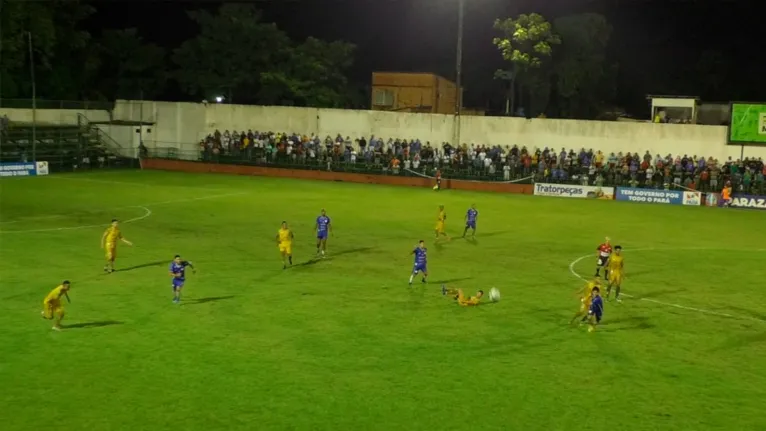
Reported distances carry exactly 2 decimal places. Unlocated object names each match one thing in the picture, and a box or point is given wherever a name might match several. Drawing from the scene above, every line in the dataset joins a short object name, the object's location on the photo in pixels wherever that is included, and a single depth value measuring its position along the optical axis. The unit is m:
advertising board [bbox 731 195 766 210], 43.16
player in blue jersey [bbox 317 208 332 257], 25.05
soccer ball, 19.84
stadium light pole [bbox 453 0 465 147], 47.91
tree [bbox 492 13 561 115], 60.81
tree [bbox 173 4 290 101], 64.50
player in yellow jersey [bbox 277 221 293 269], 22.94
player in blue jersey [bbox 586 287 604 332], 17.57
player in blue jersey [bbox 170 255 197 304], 18.50
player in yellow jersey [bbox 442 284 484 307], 19.61
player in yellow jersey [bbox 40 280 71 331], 16.45
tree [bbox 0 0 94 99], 55.09
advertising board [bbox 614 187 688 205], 44.94
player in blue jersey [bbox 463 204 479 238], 29.83
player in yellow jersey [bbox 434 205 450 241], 28.92
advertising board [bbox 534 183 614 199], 46.53
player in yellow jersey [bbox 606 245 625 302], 20.30
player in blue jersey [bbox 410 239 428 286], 21.39
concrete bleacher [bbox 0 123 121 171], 49.59
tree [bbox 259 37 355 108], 64.12
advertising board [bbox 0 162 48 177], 47.00
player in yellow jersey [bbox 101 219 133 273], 22.20
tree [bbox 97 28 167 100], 66.50
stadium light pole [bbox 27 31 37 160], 48.59
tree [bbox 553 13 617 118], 63.69
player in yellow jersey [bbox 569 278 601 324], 17.61
